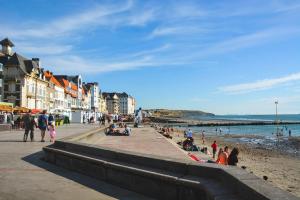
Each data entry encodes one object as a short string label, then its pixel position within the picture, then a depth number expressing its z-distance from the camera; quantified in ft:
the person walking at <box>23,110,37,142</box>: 47.85
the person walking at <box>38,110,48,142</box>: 48.07
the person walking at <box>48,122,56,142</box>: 48.74
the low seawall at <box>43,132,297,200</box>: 12.85
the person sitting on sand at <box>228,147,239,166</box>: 36.01
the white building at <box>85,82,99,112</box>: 323.25
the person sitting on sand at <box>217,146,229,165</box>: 41.32
